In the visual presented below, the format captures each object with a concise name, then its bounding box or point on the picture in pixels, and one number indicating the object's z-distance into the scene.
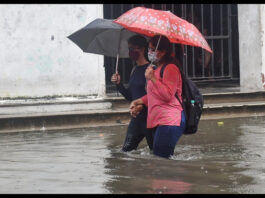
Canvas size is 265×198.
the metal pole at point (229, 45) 20.13
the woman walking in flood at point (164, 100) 8.48
